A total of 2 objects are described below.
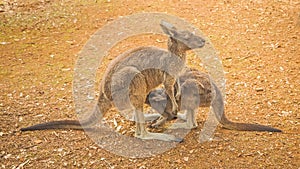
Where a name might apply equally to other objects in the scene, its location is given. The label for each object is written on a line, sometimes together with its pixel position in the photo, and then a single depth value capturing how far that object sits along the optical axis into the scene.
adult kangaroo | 3.06
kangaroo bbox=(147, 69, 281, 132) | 3.29
